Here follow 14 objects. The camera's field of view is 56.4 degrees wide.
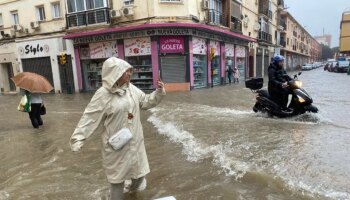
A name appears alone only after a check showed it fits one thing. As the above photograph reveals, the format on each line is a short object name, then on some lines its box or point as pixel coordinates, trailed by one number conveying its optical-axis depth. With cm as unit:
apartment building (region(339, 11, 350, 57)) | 6256
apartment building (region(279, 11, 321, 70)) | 5125
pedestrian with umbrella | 866
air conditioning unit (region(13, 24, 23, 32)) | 2425
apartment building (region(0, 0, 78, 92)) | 2266
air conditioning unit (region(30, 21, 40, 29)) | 2343
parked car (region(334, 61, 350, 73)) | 3934
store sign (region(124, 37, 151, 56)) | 1907
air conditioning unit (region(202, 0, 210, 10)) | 2036
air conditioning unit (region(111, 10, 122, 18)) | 1978
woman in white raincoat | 346
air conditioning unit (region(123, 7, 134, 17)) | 1914
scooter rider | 845
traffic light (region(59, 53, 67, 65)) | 2016
